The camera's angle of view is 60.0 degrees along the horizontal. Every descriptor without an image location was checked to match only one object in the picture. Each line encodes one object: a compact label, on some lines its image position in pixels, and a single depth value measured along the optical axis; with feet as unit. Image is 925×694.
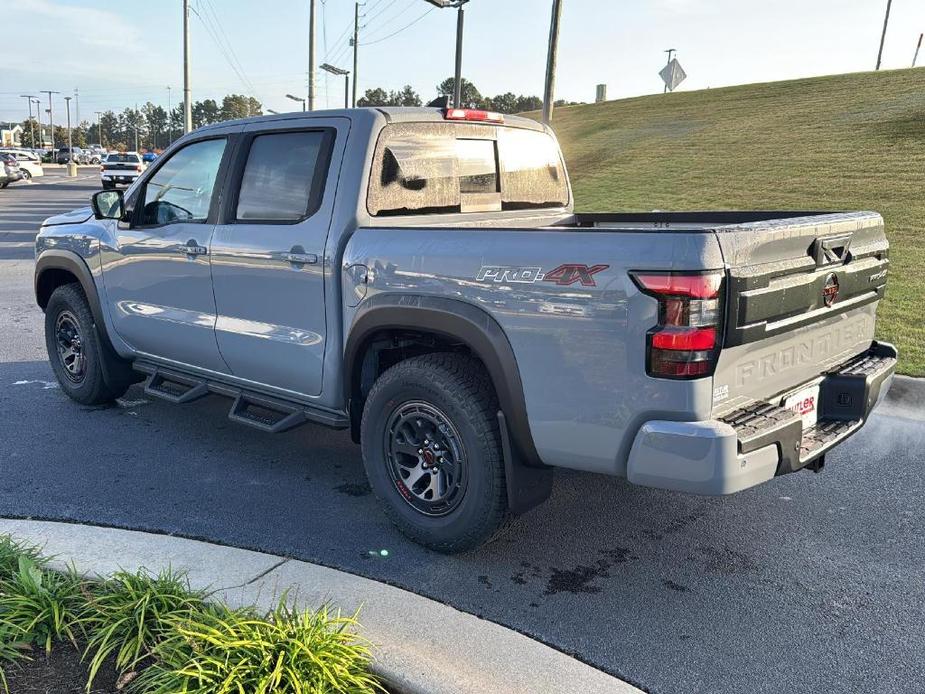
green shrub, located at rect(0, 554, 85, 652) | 8.73
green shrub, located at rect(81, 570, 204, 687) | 8.42
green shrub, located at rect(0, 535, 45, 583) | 10.00
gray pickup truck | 9.45
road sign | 61.11
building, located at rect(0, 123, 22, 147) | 388.41
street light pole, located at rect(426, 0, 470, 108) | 54.68
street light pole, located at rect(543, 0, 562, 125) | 48.27
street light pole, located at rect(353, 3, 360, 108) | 152.97
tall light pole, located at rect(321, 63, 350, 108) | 117.80
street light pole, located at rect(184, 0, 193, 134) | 107.34
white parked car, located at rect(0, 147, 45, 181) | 137.71
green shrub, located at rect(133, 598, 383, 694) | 7.69
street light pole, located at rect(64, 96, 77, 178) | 179.52
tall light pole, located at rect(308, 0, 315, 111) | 100.53
